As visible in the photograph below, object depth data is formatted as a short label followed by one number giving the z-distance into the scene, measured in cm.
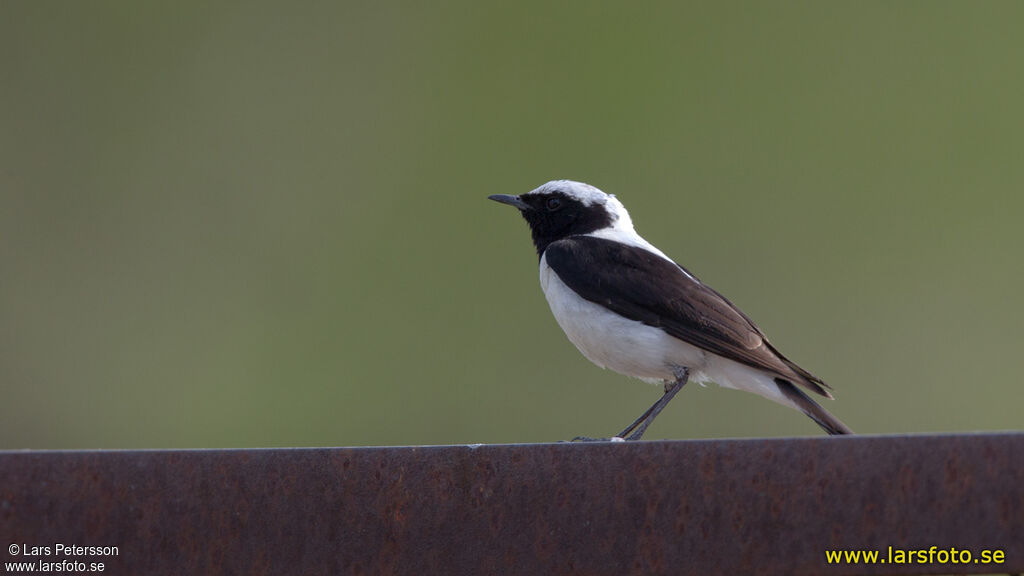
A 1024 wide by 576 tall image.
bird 959
